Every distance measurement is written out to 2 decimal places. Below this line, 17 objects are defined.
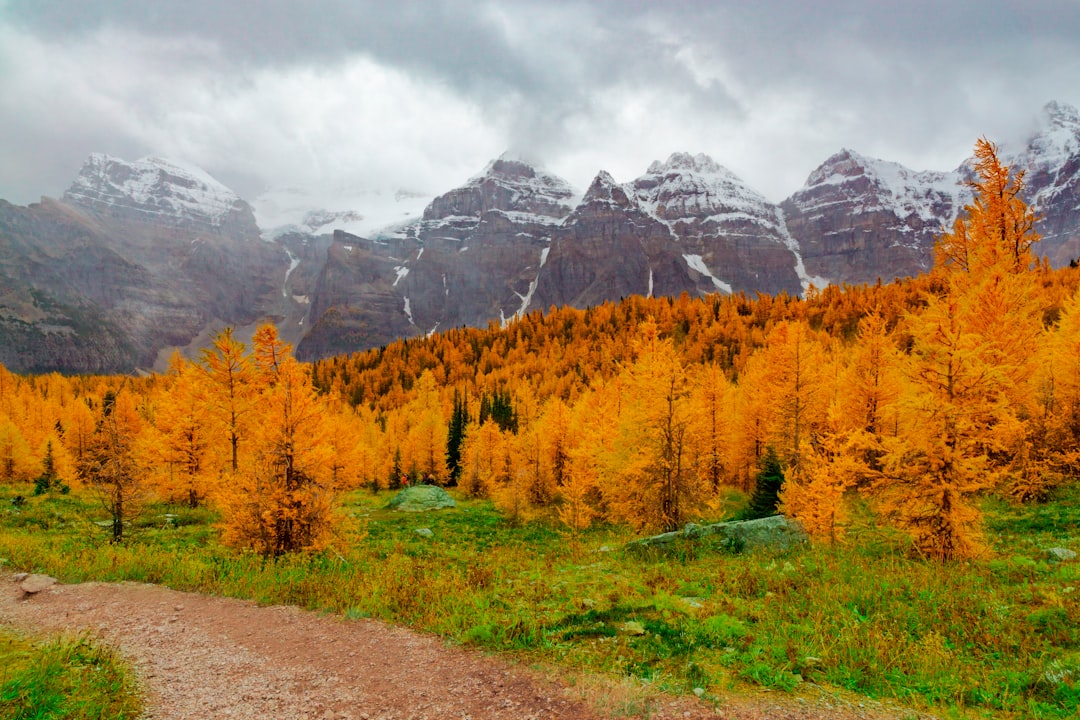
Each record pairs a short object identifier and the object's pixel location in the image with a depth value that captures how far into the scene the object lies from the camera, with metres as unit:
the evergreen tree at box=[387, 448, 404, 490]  51.31
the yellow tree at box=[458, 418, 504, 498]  44.06
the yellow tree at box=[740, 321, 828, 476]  29.78
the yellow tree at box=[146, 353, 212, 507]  28.34
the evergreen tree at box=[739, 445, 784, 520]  24.88
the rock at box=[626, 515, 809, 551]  16.26
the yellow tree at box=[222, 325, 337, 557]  14.55
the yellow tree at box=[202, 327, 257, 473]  27.34
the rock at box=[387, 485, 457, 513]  35.53
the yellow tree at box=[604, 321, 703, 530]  22.70
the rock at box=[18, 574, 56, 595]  12.22
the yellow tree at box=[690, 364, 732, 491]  33.97
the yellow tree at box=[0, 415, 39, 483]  38.91
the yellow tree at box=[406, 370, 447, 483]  55.25
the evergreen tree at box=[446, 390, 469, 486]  57.33
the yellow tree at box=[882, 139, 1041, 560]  12.45
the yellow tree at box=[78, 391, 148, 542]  17.70
